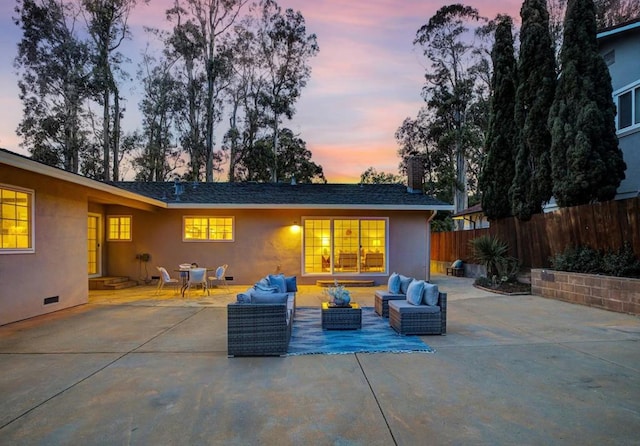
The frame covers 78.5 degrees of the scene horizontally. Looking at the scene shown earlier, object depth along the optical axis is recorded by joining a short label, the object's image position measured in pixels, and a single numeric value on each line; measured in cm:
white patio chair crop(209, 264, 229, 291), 1157
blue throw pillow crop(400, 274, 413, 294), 691
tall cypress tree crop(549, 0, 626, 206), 941
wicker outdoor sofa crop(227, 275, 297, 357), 464
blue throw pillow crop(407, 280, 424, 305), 579
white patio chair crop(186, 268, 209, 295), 950
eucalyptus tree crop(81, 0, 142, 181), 1969
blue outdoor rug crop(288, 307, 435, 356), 486
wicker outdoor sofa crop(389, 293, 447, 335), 558
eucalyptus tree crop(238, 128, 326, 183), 2380
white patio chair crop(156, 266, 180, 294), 936
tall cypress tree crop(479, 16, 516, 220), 1310
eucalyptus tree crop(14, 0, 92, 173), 1892
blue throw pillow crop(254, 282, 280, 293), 540
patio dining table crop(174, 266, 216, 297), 977
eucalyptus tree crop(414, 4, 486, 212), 2181
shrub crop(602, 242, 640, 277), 734
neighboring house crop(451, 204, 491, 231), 1855
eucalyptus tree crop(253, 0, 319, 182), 2283
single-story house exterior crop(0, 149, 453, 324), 1178
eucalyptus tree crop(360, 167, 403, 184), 3031
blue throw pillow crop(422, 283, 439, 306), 569
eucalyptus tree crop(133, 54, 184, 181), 2330
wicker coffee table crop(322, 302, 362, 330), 592
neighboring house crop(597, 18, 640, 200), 988
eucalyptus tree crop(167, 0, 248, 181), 2192
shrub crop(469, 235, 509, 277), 1105
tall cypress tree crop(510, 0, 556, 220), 1120
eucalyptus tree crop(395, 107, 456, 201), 2314
